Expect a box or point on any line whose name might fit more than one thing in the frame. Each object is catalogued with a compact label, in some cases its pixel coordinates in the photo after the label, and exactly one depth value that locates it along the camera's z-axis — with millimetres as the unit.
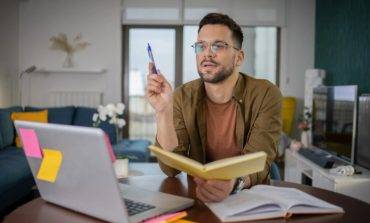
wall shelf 5238
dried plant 5324
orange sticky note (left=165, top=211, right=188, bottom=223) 820
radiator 5363
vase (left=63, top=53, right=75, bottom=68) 5285
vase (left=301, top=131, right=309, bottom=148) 4137
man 1356
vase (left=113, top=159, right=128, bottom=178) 2291
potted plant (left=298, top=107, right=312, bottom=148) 4141
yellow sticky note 827
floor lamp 5251
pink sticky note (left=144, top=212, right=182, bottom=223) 800
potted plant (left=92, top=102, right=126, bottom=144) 2547
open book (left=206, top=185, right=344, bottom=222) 855
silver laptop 719
